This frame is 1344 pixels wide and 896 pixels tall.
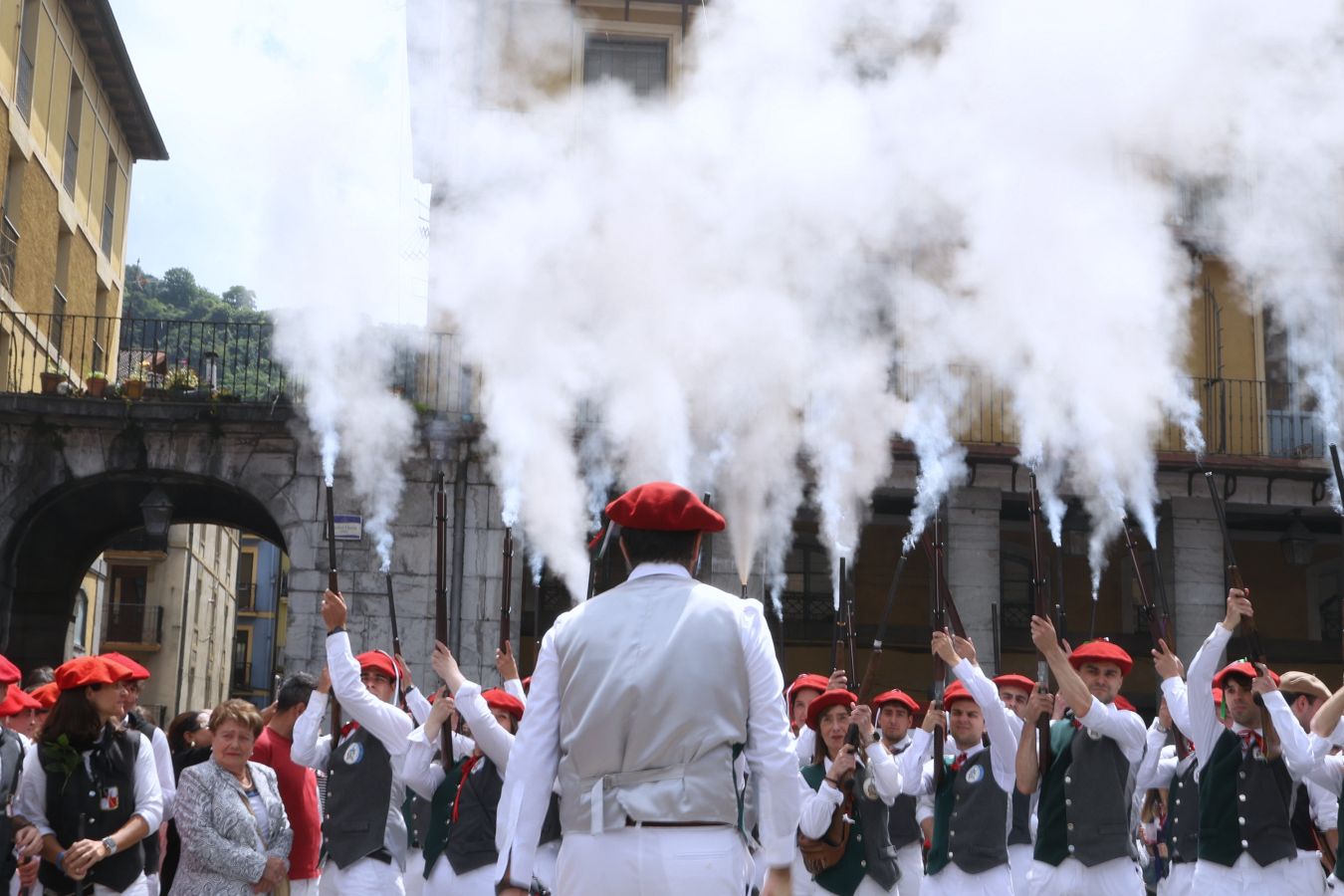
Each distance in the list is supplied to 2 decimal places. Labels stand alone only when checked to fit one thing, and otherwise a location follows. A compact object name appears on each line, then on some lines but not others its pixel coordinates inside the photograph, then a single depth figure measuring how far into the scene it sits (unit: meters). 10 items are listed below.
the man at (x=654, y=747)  4.29
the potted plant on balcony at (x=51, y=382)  17.22
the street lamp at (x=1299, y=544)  18.73
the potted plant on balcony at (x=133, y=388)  16.98
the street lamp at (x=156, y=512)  16.50
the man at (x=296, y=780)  8.52
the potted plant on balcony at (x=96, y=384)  16.84
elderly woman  7.36
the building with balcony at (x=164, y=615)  41.53
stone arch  16.91
